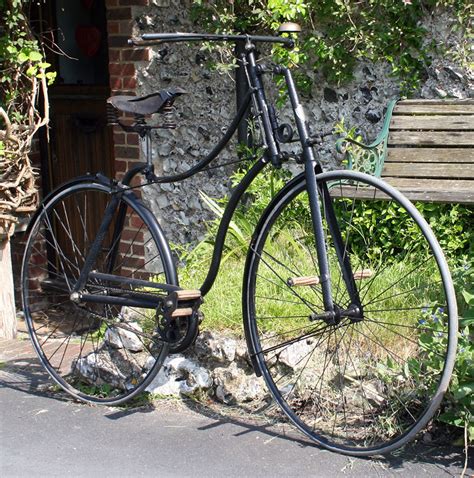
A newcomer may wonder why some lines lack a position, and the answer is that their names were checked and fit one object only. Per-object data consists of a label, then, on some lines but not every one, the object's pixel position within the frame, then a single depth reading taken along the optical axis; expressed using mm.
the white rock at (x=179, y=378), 4148
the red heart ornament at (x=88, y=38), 6785
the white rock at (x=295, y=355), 3975
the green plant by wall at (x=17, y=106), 5359
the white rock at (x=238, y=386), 4078
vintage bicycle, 3451
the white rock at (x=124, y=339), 4332
